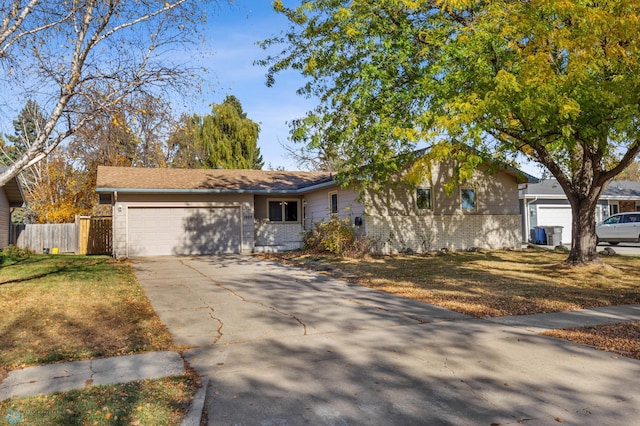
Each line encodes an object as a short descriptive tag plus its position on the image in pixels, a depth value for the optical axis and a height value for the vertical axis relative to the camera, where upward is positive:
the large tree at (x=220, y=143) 36.28 +7.09
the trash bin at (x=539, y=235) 24.56 -0.17
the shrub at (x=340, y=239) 17.70 -0.18
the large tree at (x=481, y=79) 9.34 +3.36
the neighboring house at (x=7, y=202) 21.88 +1.78
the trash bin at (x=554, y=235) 23.67 -0.17
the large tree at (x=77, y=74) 8.74 +3.14
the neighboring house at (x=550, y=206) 26.05 +1.43
